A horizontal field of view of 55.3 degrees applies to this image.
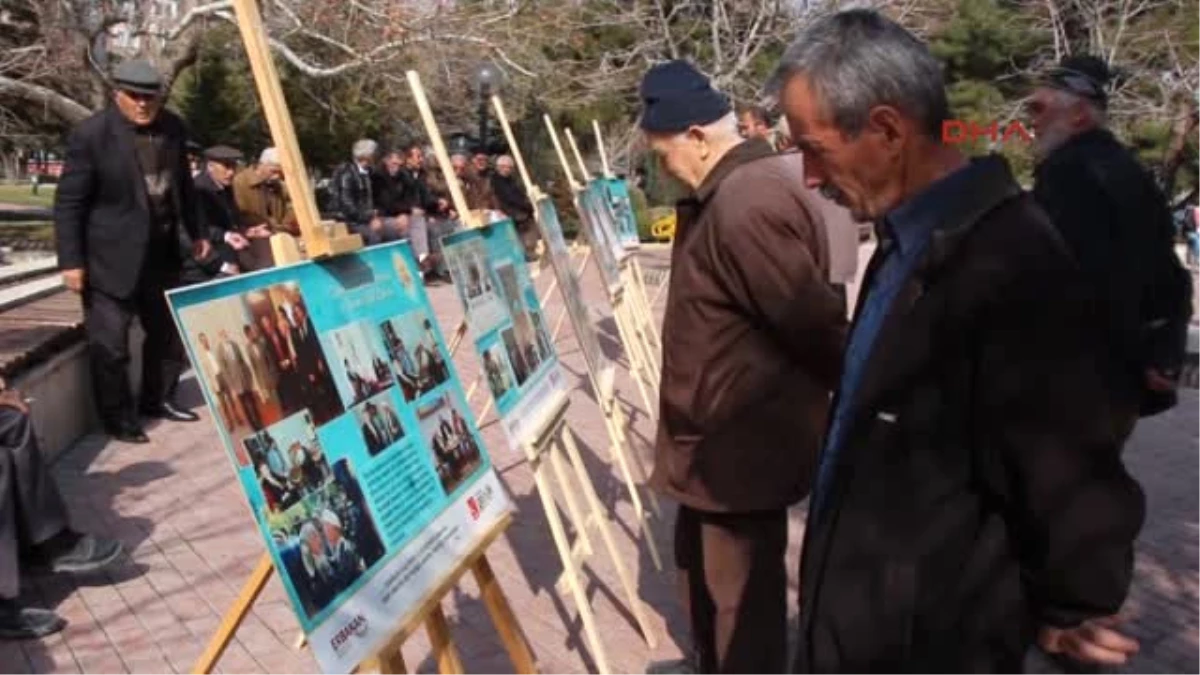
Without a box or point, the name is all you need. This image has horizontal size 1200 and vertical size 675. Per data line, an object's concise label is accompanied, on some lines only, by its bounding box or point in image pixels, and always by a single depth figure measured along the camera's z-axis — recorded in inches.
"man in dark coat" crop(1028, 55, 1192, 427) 140.1
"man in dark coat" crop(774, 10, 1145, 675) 59.8
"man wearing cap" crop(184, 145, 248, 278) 323.6
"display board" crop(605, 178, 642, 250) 342.0
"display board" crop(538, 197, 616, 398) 183.3
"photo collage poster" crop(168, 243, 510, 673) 82.4
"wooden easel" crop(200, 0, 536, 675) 92.3
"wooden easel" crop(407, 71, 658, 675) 133.2
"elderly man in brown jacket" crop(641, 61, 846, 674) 111.6
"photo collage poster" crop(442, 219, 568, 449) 135.6
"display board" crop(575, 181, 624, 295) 225.5
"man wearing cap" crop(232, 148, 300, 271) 406.3
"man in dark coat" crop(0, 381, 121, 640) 148.9
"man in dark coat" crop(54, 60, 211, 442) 228.8
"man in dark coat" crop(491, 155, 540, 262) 589.6
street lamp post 585.0
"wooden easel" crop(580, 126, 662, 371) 297.8
